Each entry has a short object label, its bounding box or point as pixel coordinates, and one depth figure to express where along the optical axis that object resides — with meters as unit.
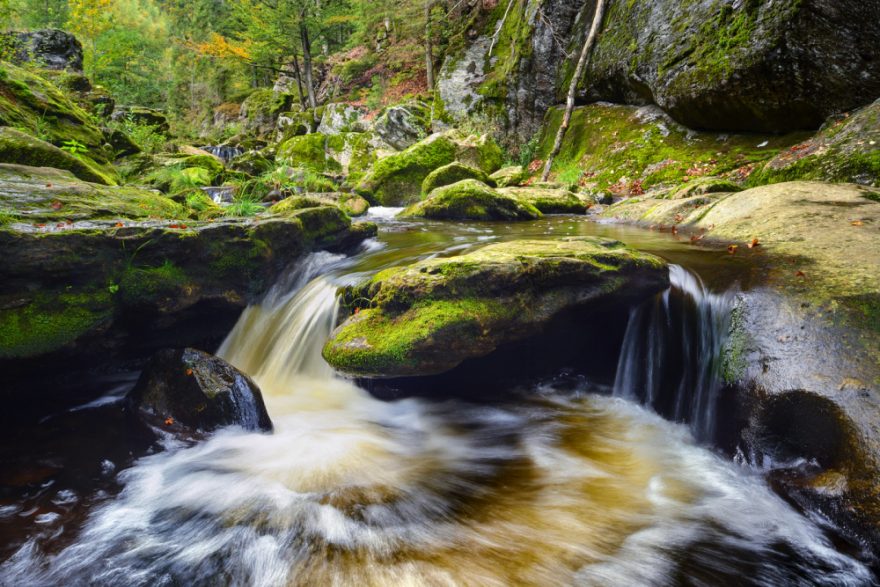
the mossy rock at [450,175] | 12.02
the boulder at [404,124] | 18.61
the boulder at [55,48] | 22.12
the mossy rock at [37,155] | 5.49
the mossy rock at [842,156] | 5.84
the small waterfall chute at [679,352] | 3.51
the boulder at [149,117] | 19.93
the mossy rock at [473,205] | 9.91
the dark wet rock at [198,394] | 3.79
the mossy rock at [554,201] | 10.53
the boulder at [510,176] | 13.55
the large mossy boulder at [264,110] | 30.50
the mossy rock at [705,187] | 7.72
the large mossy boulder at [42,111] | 7.25
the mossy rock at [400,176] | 13.53
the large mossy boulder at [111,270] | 3.69
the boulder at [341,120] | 21.38
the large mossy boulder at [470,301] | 3.71
